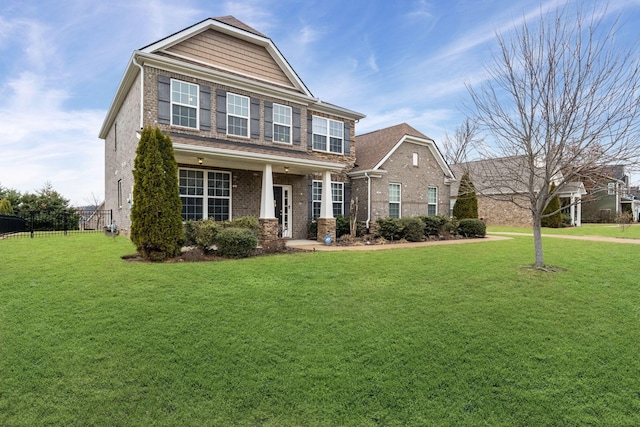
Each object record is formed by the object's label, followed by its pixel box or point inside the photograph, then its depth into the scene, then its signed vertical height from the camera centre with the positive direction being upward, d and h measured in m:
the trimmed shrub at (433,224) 16.73 -0.31
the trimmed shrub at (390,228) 15.14 -0.45
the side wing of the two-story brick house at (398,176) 17.08 +2.23
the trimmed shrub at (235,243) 9.59 -0.67
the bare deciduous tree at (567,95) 6.94 +2.58
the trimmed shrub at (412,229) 15.29 -0.50
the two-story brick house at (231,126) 11.77 +3.63
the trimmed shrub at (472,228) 17.41 -0.53
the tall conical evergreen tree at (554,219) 25.75 -0.15
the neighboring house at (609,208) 32.95 +0.86
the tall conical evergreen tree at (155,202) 8.77 +0.45
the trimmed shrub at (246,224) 11.23 -0.16
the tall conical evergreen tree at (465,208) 19.69 +0.55
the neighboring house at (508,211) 27.78 +0.49
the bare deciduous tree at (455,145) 34.56 +7.37
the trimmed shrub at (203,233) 9.91 -0.41
